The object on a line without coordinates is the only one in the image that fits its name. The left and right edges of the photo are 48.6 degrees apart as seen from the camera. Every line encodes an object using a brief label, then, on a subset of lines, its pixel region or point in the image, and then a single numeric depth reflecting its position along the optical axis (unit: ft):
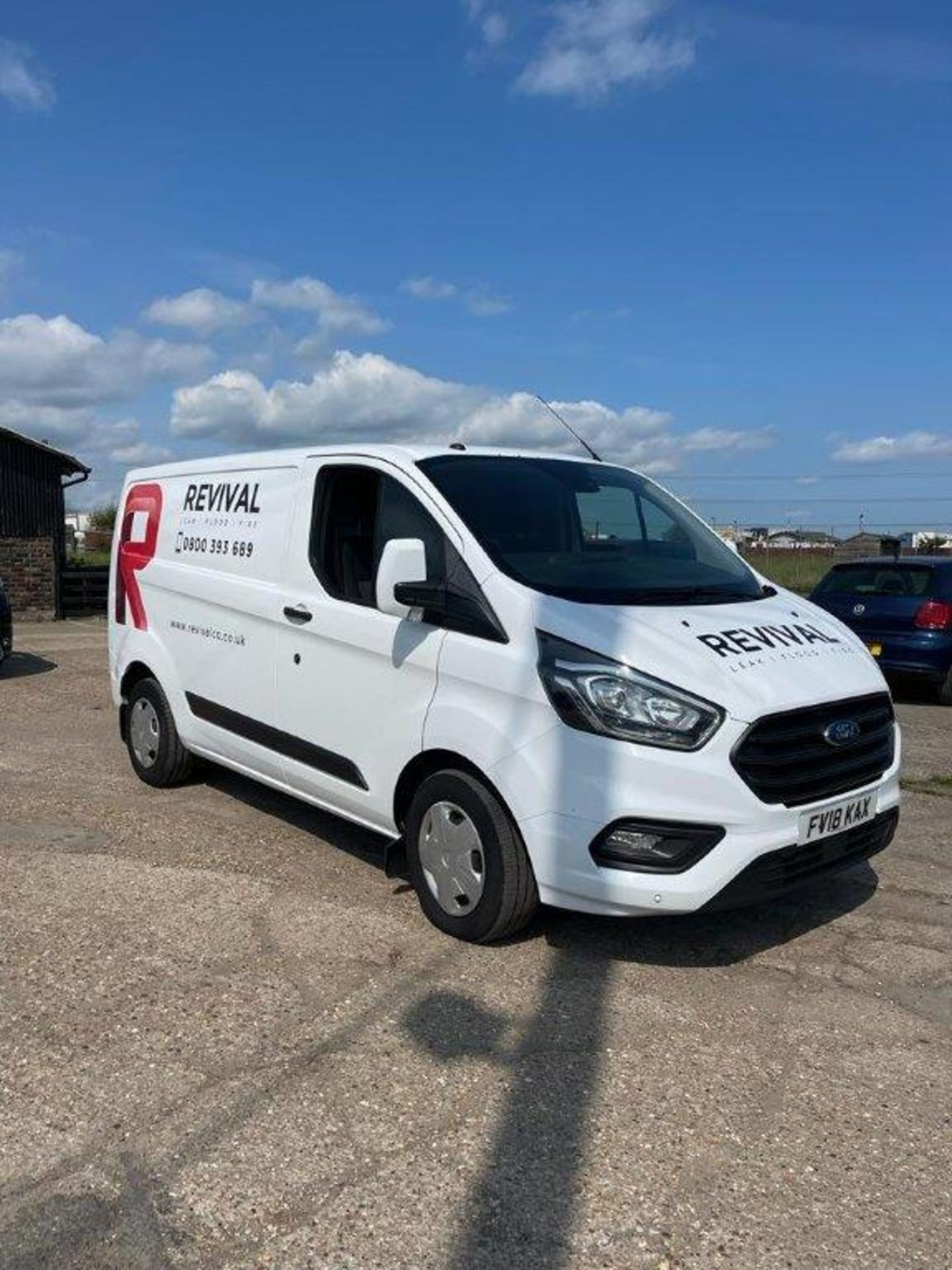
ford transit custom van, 11.80
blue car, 34.17
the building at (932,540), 121.90
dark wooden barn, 67.26
